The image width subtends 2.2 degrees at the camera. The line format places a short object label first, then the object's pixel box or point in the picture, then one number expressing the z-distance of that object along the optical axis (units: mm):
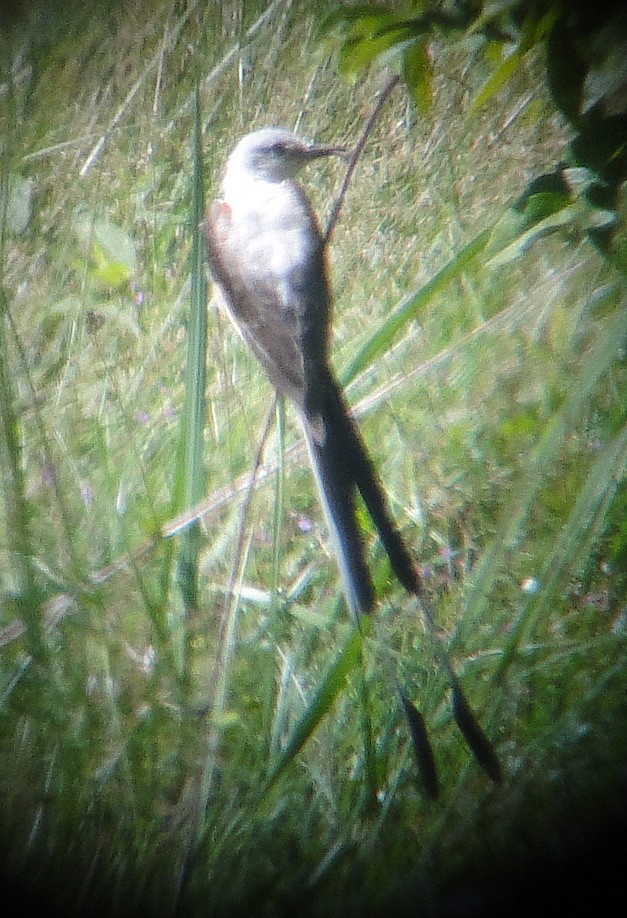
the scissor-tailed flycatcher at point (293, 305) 8618
